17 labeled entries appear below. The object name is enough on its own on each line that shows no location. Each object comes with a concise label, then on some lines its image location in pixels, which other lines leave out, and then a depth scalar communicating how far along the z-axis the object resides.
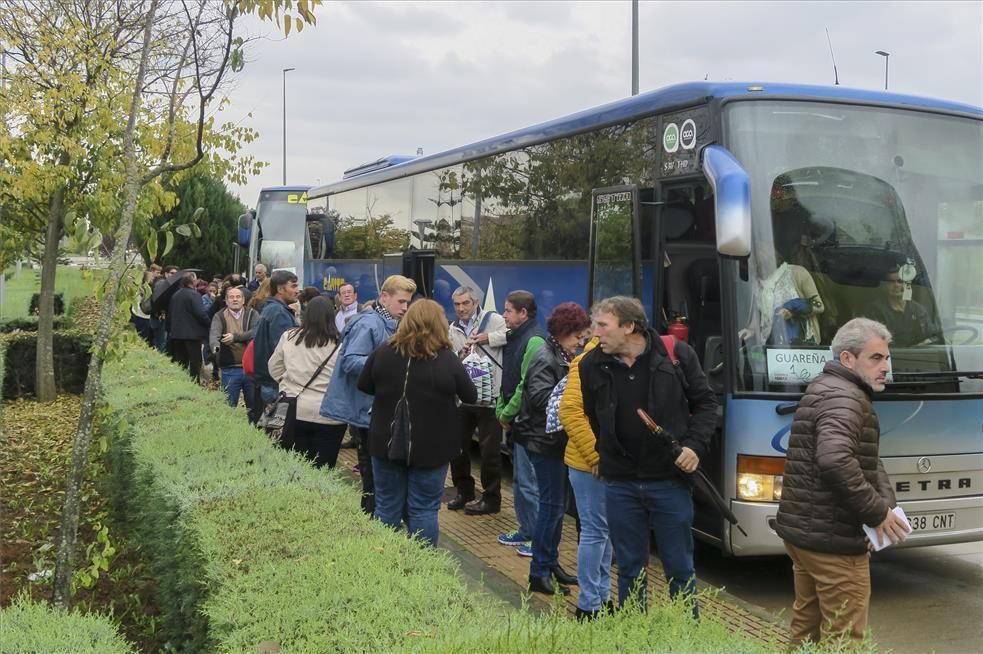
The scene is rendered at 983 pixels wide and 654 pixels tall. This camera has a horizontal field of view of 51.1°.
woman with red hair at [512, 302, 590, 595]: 6.59
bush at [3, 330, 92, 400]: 16.00
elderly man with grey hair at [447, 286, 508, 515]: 8.35
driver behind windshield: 6.99
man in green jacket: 7.09
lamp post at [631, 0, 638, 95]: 18.36
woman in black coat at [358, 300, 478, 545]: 6.14
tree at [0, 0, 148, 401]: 11.95
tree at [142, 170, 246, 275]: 43.25
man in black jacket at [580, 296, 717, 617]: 5.14
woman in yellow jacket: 5.71
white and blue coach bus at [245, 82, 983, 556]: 6.79
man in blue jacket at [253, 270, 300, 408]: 8.52
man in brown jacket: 4.47
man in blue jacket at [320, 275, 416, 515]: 7.05
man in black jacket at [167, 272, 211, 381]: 14.40
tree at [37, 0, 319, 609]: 5.25
